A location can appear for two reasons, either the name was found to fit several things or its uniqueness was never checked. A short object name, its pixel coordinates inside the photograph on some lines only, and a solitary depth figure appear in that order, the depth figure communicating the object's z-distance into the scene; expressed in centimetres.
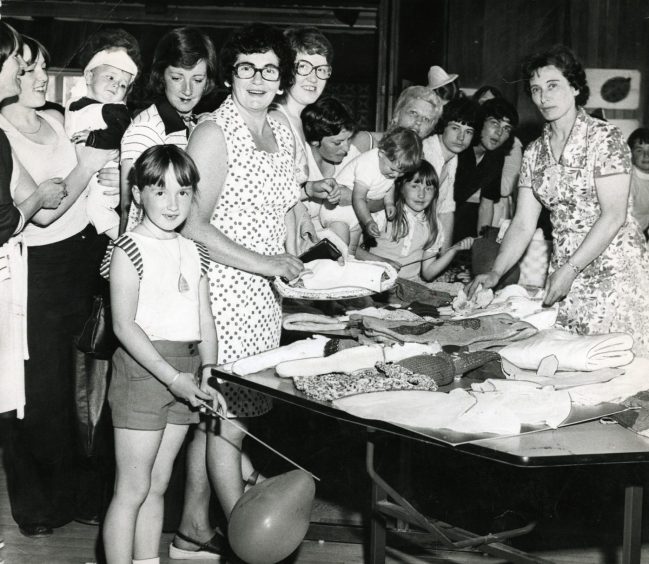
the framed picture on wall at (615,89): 561
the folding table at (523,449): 205
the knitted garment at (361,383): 253
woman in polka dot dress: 304
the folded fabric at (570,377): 251
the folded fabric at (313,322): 330
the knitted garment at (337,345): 288
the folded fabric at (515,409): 221
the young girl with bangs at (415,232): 483
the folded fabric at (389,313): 328
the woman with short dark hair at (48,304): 382
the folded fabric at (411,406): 228
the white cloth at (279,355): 278
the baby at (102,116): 394
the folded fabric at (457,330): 298
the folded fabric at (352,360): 272
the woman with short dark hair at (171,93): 343
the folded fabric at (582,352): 261
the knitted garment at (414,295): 382
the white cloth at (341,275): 318
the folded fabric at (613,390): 244
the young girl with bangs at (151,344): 277
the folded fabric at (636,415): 226
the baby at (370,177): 462
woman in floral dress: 339
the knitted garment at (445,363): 265
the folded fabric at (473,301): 347
